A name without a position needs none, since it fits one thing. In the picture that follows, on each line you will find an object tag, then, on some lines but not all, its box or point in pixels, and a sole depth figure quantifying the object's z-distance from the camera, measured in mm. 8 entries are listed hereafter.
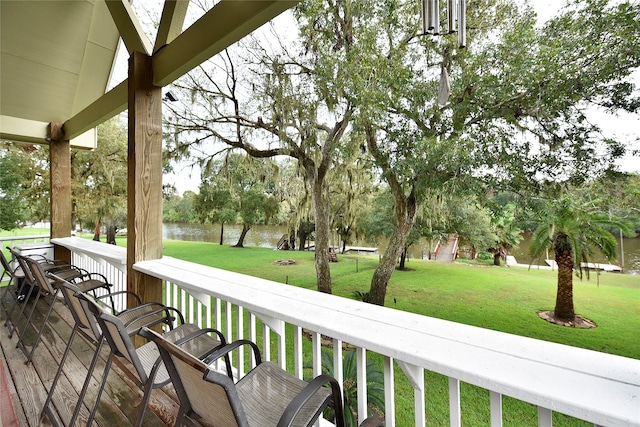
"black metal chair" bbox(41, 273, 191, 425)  1377
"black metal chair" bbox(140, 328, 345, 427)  753
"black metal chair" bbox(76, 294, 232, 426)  1089
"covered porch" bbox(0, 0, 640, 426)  749
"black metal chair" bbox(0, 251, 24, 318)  2868
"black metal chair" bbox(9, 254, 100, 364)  2107
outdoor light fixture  3328
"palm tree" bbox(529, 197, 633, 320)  5168
